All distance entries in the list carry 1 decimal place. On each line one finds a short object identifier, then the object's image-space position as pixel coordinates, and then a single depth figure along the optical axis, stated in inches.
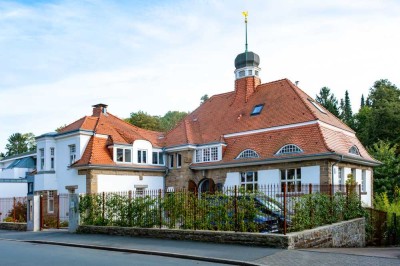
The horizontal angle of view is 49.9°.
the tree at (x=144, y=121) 2119.8
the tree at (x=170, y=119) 2746.1
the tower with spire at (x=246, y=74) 1307.8
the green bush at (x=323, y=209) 577.9
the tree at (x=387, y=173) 1288.1
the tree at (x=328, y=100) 1951.3
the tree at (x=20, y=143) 3080.7
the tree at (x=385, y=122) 1680.6
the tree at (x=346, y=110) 2336.4
